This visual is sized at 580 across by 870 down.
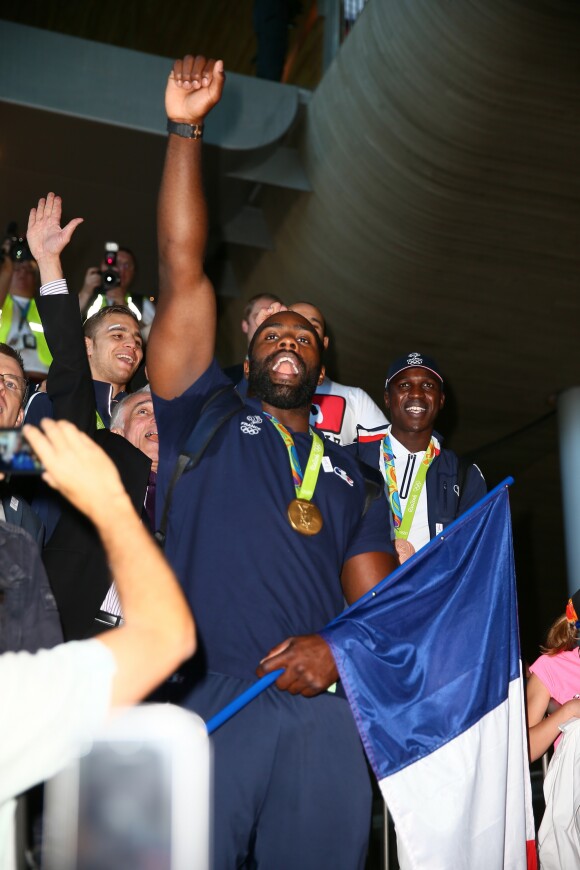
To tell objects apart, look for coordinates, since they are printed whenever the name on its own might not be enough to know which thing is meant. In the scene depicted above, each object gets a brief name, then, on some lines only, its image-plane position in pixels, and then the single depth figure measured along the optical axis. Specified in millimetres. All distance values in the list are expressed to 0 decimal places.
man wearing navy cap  3863
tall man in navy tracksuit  2418
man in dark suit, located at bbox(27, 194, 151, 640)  2775
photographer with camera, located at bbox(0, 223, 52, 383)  5402
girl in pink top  3555
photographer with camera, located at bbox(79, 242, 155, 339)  5398
